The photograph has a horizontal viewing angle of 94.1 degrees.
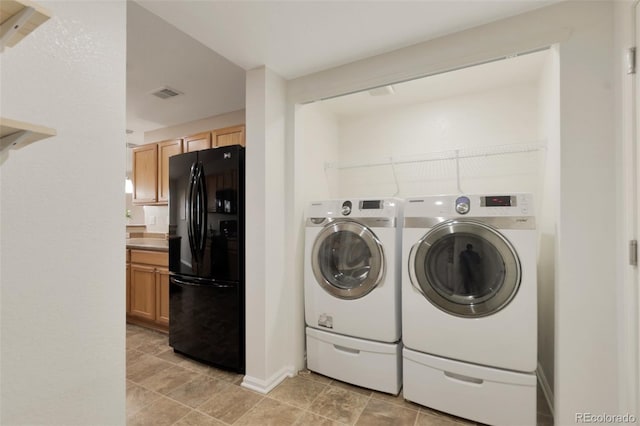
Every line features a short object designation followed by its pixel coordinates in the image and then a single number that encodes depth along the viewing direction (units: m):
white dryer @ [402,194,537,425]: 1.66
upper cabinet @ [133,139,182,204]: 3.58
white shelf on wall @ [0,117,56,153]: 0.71
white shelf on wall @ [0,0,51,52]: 0.71
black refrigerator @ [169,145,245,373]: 2.31
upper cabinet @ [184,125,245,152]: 2.89
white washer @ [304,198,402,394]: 2.04
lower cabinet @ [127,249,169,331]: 3.07
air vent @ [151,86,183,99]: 2.91
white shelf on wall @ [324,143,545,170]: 2.39
